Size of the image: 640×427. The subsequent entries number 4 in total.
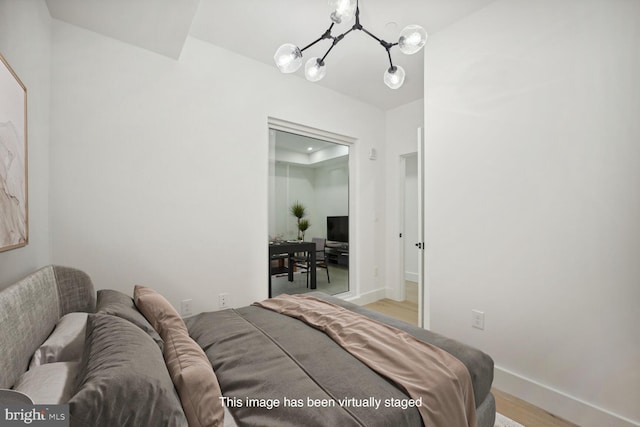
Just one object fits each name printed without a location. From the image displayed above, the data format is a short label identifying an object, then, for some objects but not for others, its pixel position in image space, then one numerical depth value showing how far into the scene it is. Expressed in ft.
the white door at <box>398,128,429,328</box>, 8.31
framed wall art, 3.51
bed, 2.40
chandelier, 4.78
